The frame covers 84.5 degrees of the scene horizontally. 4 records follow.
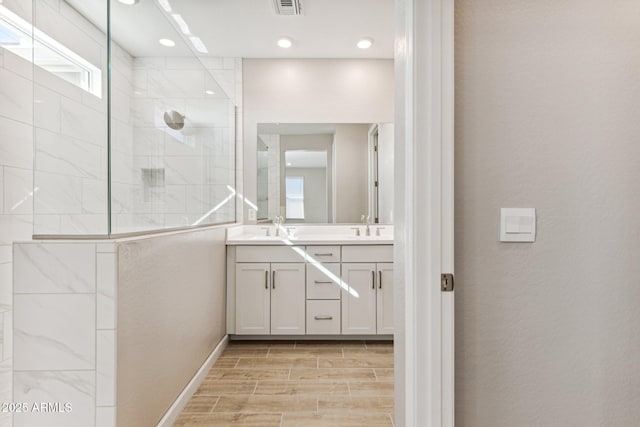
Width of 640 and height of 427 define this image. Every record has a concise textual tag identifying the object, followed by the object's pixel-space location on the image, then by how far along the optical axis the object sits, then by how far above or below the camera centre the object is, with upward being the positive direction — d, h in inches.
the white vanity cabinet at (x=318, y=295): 114.3 -25.6
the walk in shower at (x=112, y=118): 55.4 +18.7
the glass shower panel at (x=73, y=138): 54.1 +12.6
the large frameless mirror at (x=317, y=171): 134.6 +17.3
